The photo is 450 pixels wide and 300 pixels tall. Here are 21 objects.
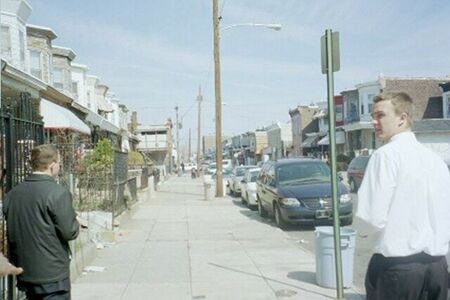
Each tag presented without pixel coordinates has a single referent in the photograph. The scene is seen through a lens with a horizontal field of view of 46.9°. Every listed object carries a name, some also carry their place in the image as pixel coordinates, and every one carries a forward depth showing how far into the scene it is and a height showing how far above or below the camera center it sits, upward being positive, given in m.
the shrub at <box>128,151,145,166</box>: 25.87 +0.36
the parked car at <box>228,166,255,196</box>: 23.89 -0.86
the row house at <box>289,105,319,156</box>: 62.09 +4.66
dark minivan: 11.88 -0.77
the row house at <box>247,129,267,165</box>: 86.69 +3.01
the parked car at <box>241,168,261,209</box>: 17.55 -0.89
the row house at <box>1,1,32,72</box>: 19.55 +5.27
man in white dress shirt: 2.77 -0.33
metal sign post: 5.48 +0.57
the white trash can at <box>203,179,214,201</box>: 20.91 -1.09
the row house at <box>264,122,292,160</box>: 72.38 +3.16
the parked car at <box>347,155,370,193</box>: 23.38 -0.50
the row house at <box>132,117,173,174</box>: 68.50 +3.01
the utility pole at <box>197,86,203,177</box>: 52.72 +4.62
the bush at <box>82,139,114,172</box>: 12.58 +0.23
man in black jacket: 3.78 -0.43
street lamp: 22.39 +3.40
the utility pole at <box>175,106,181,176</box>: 71.29 +5.23
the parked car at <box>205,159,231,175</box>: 49.17 -0.53
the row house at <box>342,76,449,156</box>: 43.25 +4.98
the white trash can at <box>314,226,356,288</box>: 6.29 -1.17
